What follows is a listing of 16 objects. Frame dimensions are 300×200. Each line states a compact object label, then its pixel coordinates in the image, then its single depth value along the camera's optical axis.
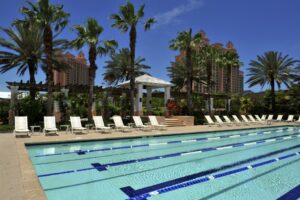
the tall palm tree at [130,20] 21.11
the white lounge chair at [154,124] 17.75
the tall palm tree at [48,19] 17.36
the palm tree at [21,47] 20.94
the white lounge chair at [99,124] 15.44
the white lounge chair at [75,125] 14.56
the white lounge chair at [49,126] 13.66
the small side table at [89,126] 16.19
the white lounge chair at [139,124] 17.28
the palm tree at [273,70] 34.78
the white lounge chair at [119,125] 16.44
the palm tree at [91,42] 18.47
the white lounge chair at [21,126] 12.67
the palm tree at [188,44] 25.58
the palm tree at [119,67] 37.84
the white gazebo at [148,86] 22.83
